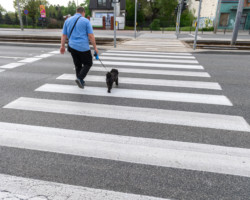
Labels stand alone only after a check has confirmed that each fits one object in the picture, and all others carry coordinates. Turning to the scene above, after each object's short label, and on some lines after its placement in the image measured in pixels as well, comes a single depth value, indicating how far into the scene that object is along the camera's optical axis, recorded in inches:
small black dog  191.0
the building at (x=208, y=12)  1307.6
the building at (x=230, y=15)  1199.6
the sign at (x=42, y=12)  1425.6
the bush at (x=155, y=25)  1363.2
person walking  175.9
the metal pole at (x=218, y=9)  1049.3
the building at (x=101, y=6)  1630.3
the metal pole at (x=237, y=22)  489.2
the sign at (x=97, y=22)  1416.8
